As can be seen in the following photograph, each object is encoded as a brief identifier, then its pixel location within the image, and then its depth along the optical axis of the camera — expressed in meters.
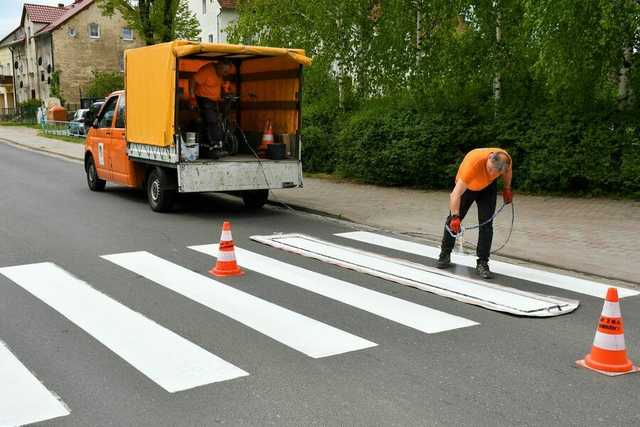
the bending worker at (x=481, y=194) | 7.26
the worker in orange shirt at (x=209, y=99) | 12.91
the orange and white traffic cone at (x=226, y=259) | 7.73
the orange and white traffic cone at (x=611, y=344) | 4.90
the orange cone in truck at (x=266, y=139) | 13.26
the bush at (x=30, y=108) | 60.16
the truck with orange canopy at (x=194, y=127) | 11.49
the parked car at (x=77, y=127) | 37.44
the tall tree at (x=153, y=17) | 30.03
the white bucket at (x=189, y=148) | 11.54
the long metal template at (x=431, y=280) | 6.52
